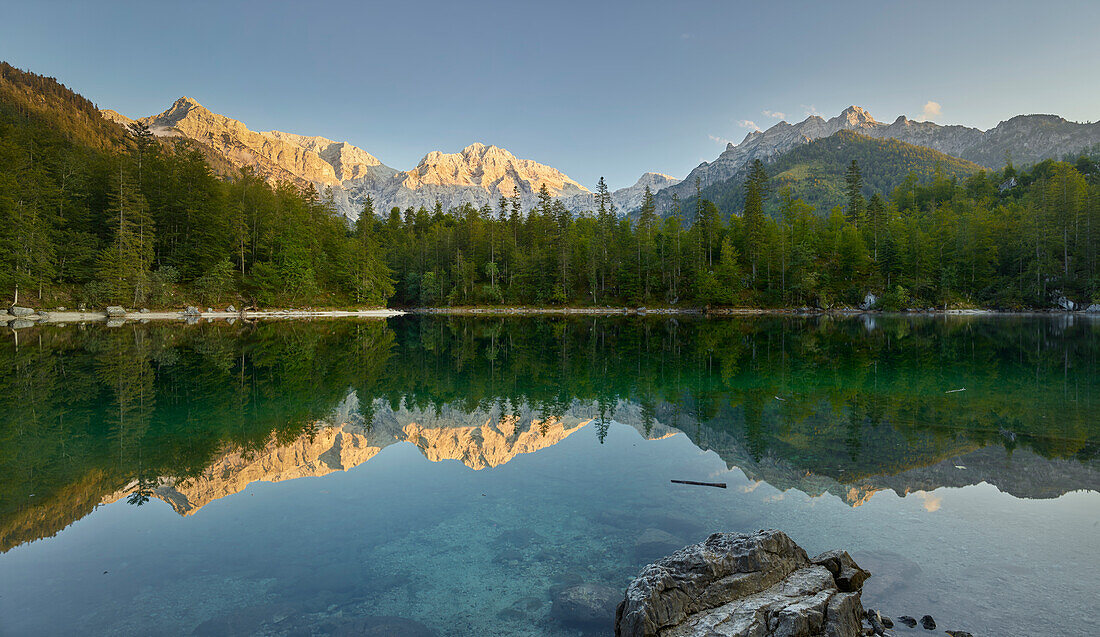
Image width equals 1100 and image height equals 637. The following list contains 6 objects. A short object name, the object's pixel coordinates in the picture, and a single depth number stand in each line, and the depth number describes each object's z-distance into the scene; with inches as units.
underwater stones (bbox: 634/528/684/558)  251.6
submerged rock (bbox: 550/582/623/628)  196.1
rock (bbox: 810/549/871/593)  199.6
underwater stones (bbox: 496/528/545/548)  268.2
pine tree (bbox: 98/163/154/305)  1978.3
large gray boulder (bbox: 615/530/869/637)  166.1
